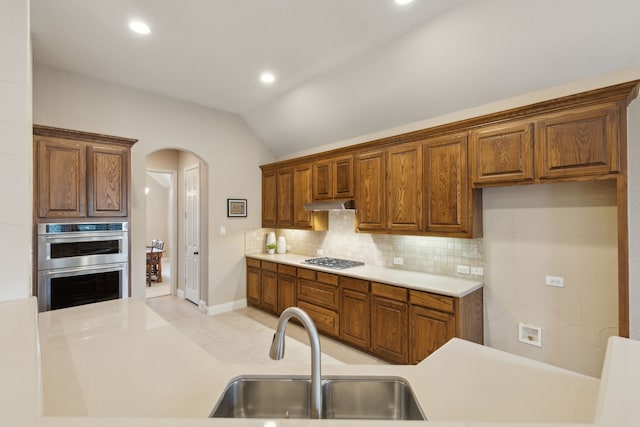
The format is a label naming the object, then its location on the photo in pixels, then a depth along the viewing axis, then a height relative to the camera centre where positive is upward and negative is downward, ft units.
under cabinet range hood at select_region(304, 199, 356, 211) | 12.52 +0.39
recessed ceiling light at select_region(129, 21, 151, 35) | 8.66 +5.44
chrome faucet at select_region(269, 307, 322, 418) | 3.25 -1.60
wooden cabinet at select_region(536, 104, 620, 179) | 7.06 +1.70
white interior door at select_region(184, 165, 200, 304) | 16.70 -0.91
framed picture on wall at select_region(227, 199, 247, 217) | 16.01 +0.40
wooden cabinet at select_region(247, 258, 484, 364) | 8.93 -3.34
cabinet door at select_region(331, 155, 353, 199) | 12.73 +1.58
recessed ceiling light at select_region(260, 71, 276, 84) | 11.68 +5.40
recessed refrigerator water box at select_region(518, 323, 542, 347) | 8.82 -3.55
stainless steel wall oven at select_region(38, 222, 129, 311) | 9.24 -1.50
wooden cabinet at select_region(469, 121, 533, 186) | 8.21 +1.68
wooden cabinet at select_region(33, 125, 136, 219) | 9.33 +1.39
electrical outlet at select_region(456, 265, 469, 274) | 10.21 -1.86
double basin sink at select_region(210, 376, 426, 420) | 3.65 -2.19
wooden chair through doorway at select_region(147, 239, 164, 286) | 22.18 -3.72
